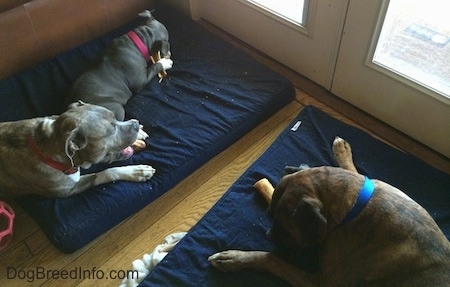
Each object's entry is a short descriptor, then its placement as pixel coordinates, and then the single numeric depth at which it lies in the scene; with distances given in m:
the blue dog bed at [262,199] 1.97
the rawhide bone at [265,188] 2.19
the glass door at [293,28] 2.55
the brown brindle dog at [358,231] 1.49
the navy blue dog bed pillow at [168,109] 2.12
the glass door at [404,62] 2.18
